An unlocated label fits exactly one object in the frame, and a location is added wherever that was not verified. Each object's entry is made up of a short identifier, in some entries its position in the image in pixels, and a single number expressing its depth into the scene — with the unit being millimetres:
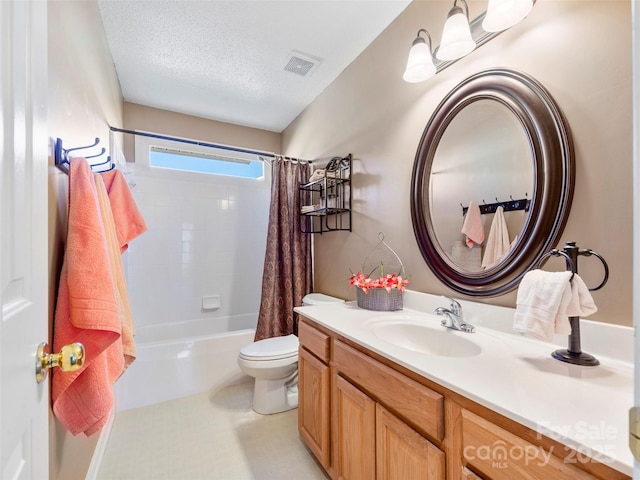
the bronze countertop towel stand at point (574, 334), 816
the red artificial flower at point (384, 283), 1529
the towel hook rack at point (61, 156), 970
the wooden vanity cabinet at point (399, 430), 592
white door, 444
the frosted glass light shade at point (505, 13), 1023
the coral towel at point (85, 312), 892
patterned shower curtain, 2428
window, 2867
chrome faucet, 1173
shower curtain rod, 2184
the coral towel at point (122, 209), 1368
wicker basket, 1528
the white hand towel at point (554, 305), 785
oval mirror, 1013
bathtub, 2041
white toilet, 1874
